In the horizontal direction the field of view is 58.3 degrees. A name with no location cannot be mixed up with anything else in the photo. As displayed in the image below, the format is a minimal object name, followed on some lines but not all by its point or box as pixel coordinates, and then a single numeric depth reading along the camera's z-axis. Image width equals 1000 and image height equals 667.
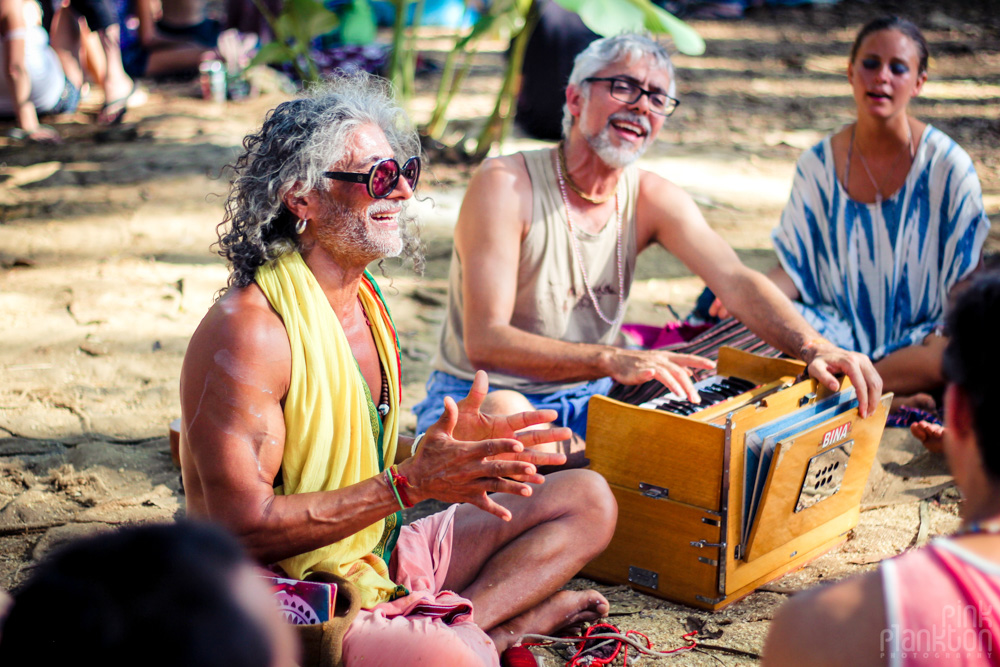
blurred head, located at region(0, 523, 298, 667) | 0.90
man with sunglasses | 1.97
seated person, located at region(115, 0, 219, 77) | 9.55
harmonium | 2.51
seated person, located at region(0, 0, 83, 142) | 7.25
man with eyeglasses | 3.07
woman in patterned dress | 3.84
